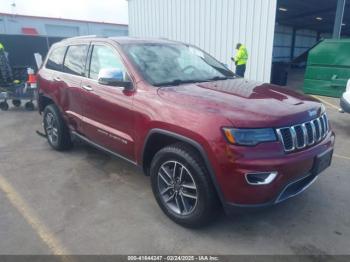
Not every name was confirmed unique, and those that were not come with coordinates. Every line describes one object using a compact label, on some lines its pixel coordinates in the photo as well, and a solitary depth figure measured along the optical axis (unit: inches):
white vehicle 233.6
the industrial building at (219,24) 422.9
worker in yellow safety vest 430.6
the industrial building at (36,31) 504.4
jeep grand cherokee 98.3
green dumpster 370.6
